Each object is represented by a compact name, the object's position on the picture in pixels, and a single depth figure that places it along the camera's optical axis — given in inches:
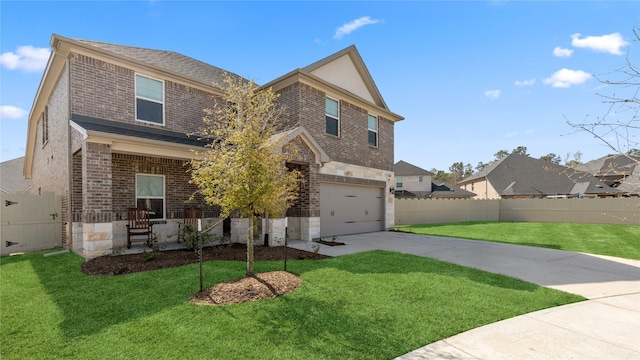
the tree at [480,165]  2940.5
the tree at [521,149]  2421.3
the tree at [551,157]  2076.5
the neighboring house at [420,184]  1375.5
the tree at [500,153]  2551.7
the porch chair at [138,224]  361.1
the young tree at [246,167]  207.9
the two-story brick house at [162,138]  329.4
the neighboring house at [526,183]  1198.2
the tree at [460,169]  2925.0
